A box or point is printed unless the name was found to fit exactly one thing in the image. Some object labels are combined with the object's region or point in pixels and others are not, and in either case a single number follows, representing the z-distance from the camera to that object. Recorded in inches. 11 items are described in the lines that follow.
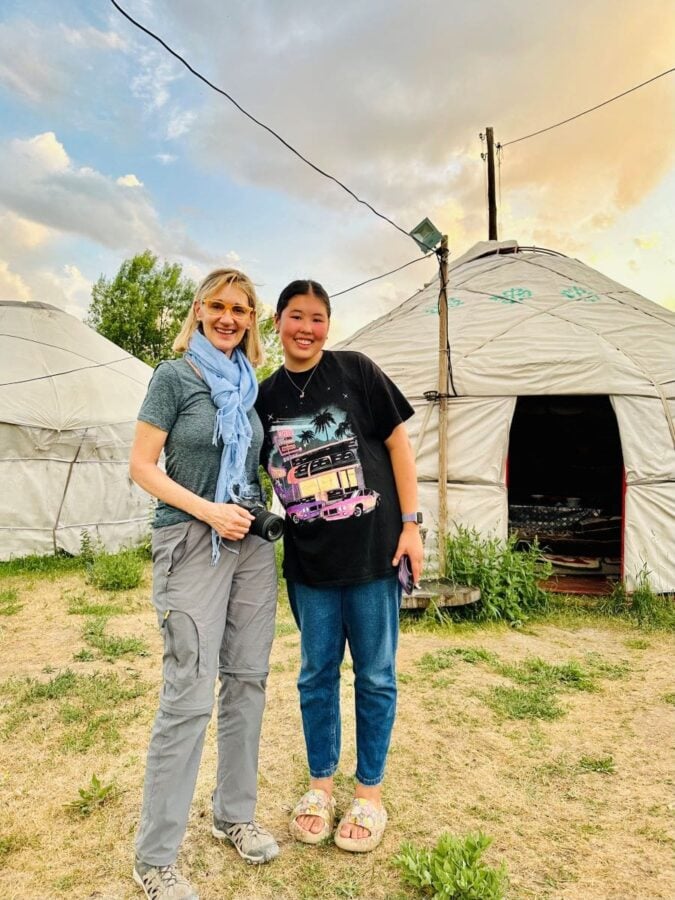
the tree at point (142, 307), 846.5
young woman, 74.3
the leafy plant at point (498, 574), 187.6
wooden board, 178.1
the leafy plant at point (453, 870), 68.3
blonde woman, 65.0
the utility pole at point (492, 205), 397.2
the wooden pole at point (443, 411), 197.3
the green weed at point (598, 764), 101.7
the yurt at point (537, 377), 209.5
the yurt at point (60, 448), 288.7
